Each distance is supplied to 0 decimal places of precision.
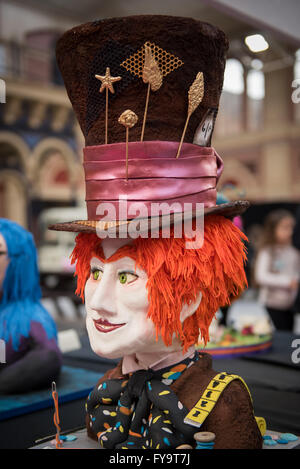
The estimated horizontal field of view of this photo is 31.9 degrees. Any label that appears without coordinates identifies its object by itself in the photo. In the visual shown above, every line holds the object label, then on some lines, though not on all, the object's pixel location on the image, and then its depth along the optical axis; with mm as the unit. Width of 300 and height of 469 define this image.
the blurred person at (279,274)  3412
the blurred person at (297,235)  3227
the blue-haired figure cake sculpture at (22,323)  1939
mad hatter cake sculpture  1221
